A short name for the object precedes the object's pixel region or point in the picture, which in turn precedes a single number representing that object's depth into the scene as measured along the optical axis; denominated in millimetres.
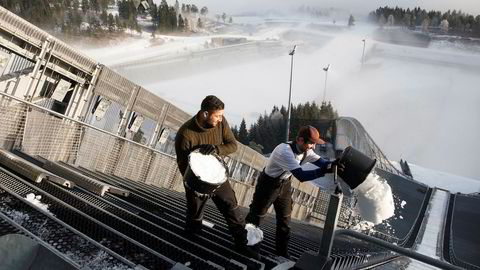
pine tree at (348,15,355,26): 175712
